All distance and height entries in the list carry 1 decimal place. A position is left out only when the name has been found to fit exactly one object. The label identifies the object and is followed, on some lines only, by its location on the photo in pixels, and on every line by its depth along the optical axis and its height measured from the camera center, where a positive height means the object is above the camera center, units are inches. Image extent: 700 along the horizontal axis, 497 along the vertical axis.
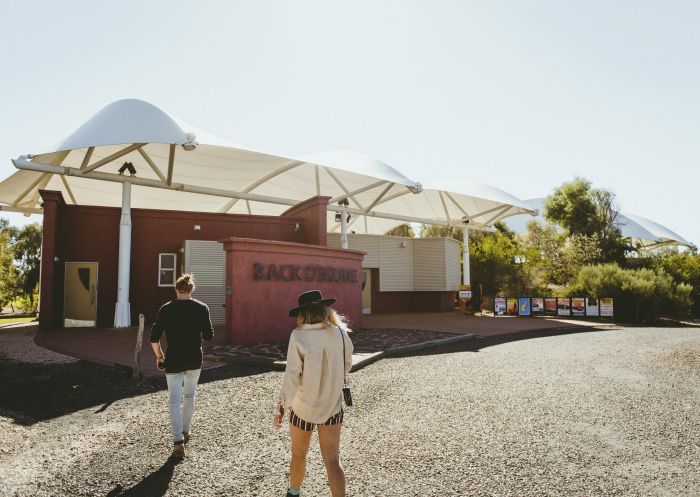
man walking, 189.6 -28.8
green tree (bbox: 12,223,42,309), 1633.0 +119.8
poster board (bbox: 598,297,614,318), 871.7 -47.0
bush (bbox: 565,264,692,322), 871.1 -19.9
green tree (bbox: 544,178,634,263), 1406.3 +235.8
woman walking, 134.0 -31.1
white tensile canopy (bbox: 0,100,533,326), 614.2 +194.8
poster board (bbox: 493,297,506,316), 984.9 -53.7
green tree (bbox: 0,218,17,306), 1242.7 +13.9
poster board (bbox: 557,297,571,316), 920.3 -47.9
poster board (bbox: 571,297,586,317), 901.2 -47.1
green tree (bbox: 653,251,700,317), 1043.3 +30.0
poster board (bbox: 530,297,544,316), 949.8 -48.5
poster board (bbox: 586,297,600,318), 886.4 -48.6
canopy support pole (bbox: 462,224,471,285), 1163.3 +47.3
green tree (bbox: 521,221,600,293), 1286.9 +70.6
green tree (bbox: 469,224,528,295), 1229.7 +32.1
